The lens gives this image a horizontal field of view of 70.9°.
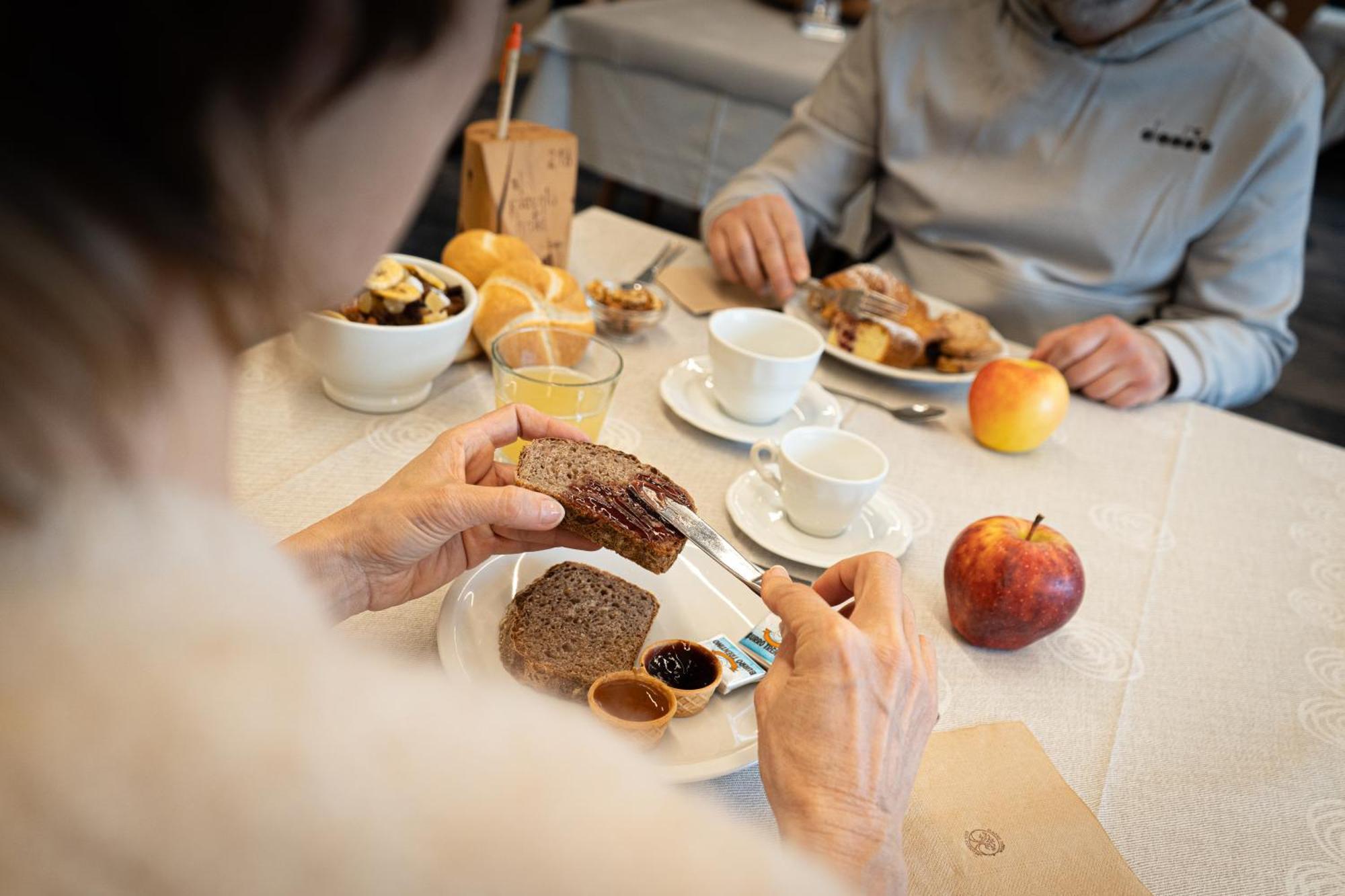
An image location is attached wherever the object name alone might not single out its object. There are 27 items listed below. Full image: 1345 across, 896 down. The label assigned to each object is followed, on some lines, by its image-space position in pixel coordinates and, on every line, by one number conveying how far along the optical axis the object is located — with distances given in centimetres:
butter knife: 87
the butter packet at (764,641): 86
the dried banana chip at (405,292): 112
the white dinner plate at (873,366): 145
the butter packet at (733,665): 82
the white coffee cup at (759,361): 122
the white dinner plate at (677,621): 77
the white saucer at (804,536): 104
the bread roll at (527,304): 126
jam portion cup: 82
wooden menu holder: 146
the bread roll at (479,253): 137
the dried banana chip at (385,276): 112
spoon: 138
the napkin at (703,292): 161
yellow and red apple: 131
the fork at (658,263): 155
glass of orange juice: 111
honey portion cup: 74
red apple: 94
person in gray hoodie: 165
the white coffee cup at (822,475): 103
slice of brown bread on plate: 81
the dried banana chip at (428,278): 120
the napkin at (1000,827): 74
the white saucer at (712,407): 124
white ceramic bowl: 107
